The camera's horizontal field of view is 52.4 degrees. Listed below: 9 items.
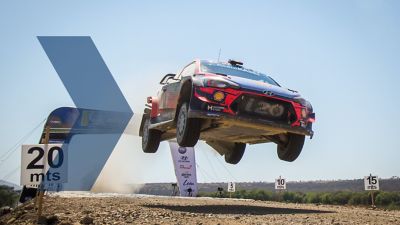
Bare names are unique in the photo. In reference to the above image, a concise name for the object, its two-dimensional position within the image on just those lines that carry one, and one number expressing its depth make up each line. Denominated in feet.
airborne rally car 24.13
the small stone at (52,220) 21.85
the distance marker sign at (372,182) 52.26
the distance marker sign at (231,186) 75.96
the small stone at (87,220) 19.80
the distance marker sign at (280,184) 65.36
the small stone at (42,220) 22.24
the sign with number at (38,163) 23.25
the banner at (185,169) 66.64
